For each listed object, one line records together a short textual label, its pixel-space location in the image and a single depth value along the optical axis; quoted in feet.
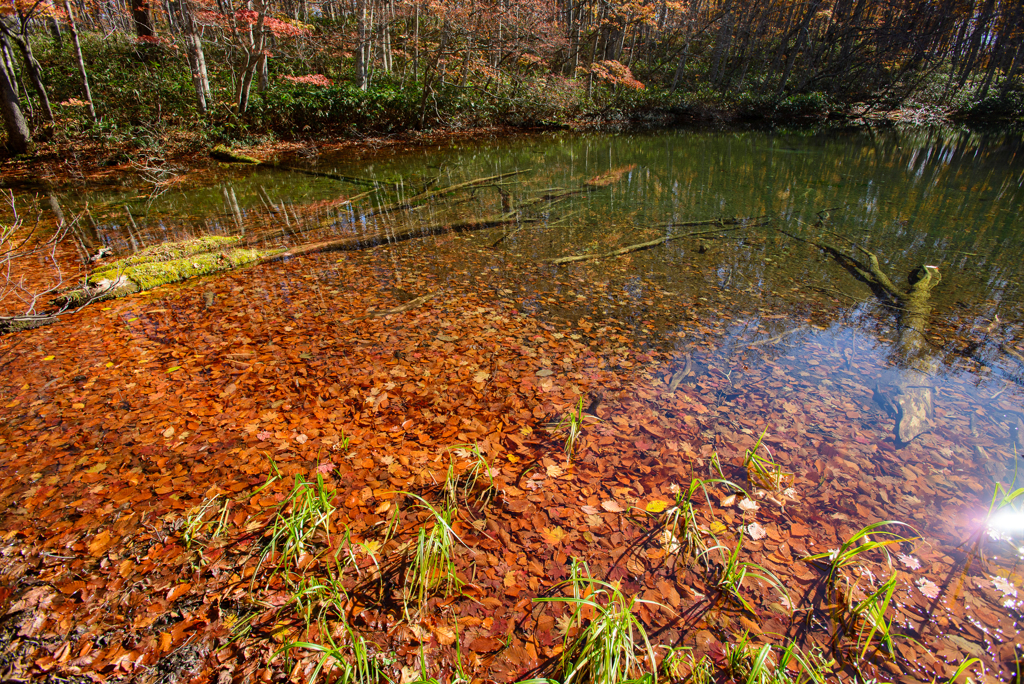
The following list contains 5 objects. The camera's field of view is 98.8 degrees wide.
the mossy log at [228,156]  48.70
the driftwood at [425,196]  31.30
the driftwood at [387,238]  23.04
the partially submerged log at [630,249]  23.02
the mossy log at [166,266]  16.16
